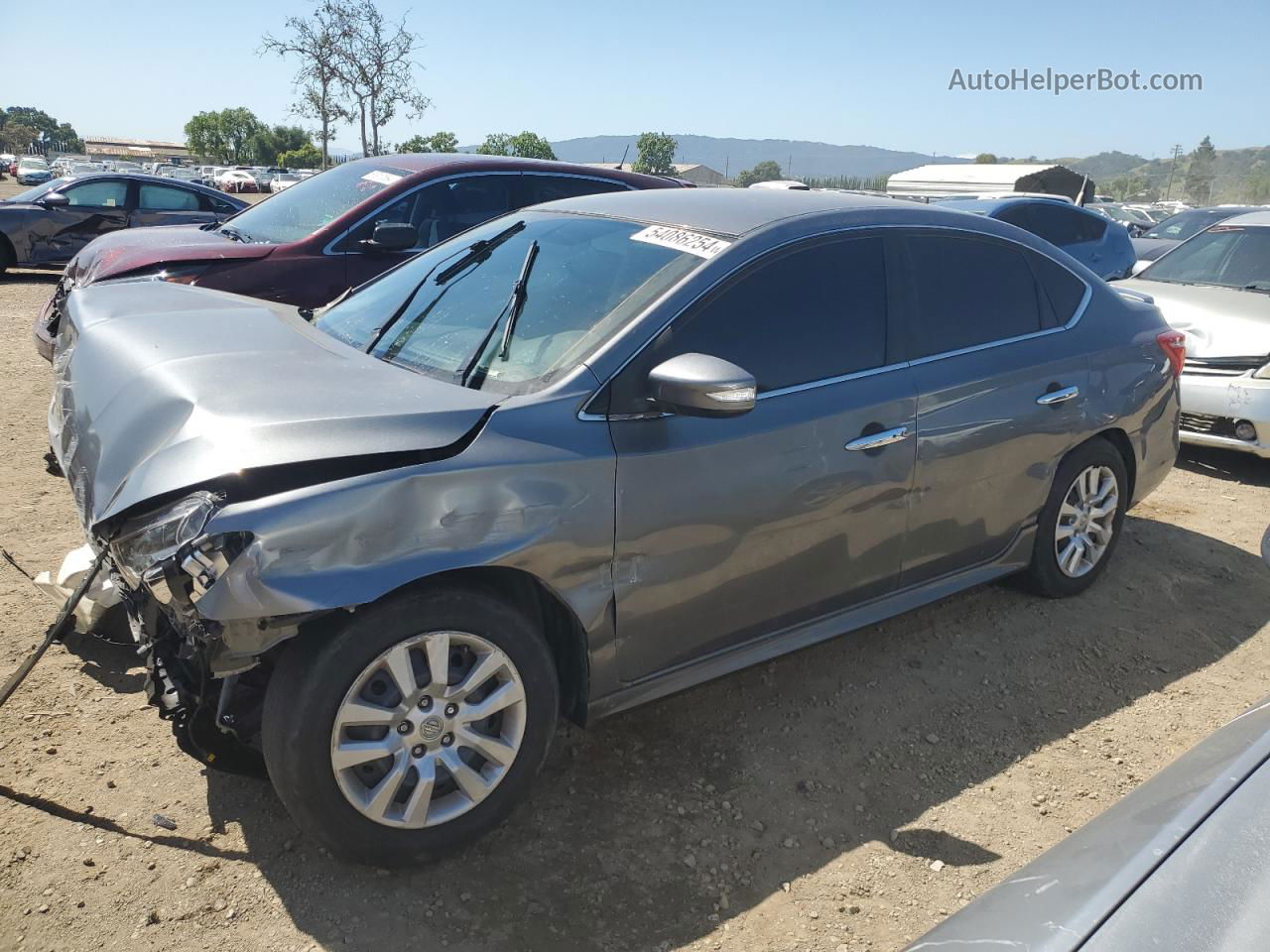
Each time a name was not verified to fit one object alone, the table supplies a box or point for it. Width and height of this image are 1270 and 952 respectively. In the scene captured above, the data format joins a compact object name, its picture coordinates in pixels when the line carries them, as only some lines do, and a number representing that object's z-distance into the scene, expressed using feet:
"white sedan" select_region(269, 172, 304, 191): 161.58
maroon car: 18.44
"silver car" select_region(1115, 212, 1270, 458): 19.65
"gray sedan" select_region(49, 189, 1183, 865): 7.72
